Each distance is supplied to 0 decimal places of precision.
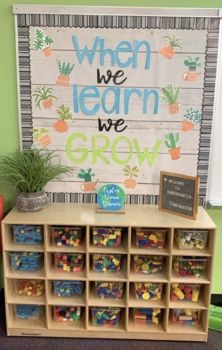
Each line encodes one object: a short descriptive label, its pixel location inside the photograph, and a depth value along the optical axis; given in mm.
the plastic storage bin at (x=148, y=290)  2037
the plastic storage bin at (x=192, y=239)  1964
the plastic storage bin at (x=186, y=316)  2076
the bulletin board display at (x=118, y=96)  2020
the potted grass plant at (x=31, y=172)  2059
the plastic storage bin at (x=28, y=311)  2111
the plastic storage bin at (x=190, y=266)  1990
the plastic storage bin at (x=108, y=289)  2043
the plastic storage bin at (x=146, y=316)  2074
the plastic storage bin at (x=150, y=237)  1988
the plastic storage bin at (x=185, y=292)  2037
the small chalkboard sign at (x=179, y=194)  1976
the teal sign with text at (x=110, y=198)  2072
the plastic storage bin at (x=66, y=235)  1990
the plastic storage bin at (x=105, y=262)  2021
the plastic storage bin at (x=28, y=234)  1984
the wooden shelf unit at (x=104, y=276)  1930
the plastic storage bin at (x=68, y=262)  2027
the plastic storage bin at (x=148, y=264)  2025
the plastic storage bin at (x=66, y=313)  2090
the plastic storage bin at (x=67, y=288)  2057
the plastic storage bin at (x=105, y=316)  2047
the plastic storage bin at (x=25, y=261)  2018
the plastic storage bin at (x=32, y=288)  2086
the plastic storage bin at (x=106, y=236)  1979
